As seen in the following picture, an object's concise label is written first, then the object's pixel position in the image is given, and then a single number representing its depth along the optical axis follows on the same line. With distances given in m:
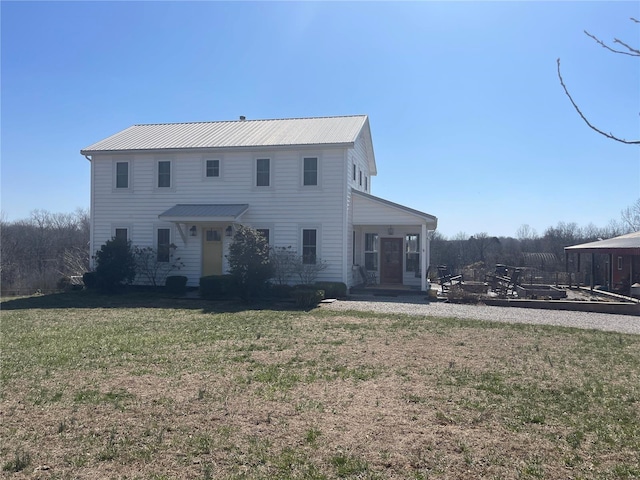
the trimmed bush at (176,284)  17.39
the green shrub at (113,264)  17.14
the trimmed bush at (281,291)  15.99
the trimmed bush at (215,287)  15.82
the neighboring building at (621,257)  18.33
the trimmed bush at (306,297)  14.36
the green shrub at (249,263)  14.83
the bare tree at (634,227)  40.63
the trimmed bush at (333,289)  16.41
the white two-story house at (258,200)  17.53
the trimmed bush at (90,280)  17.73
